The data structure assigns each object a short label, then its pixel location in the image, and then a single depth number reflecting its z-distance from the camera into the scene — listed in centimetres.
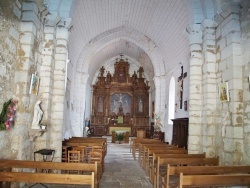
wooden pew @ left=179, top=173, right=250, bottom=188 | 334
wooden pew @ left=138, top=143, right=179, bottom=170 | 756
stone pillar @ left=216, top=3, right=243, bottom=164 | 551
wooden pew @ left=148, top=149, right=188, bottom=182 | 608
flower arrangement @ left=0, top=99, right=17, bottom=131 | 451
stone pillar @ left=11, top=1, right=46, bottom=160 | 516
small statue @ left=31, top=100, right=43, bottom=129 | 566
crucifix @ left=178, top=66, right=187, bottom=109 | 1082
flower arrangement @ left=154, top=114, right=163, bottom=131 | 1396
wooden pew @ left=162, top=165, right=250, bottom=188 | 400
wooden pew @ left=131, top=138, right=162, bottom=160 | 983
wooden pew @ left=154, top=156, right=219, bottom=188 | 493
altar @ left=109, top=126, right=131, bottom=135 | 1819
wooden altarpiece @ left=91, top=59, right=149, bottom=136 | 1889
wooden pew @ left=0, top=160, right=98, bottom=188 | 341
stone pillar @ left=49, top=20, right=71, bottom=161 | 655
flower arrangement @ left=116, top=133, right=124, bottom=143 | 1476
